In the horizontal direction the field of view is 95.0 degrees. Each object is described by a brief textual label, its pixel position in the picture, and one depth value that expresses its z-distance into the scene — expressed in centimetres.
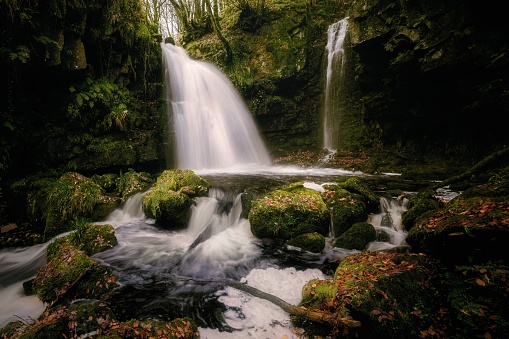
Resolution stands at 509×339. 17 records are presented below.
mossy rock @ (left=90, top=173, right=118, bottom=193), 803
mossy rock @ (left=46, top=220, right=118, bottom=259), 494
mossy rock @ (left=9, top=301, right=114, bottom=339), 251
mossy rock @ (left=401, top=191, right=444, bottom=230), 509
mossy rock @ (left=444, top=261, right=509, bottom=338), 230
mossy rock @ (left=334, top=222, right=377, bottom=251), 496
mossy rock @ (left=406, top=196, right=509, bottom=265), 267
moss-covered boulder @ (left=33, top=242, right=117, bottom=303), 356
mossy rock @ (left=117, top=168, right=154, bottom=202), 796
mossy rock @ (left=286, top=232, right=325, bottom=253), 499
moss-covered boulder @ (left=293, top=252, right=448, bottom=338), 267
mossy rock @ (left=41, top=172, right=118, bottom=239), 620
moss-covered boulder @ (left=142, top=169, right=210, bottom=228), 644
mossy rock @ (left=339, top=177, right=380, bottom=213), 621
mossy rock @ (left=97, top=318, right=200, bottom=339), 254
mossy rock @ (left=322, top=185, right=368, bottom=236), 554
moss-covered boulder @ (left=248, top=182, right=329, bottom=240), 546
